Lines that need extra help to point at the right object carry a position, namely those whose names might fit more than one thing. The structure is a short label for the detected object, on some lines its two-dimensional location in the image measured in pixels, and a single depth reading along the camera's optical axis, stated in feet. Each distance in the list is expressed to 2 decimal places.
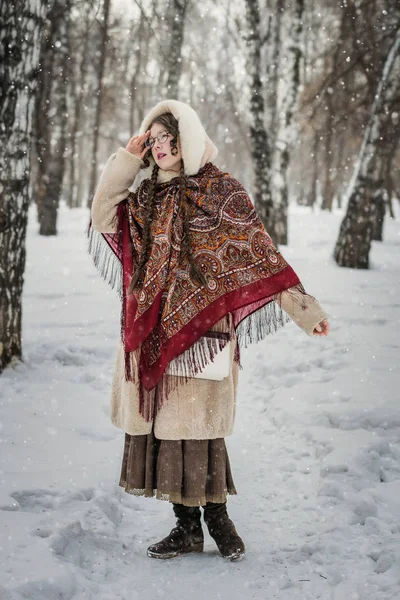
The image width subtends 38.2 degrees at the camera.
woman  8.68
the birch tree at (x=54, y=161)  46.62
